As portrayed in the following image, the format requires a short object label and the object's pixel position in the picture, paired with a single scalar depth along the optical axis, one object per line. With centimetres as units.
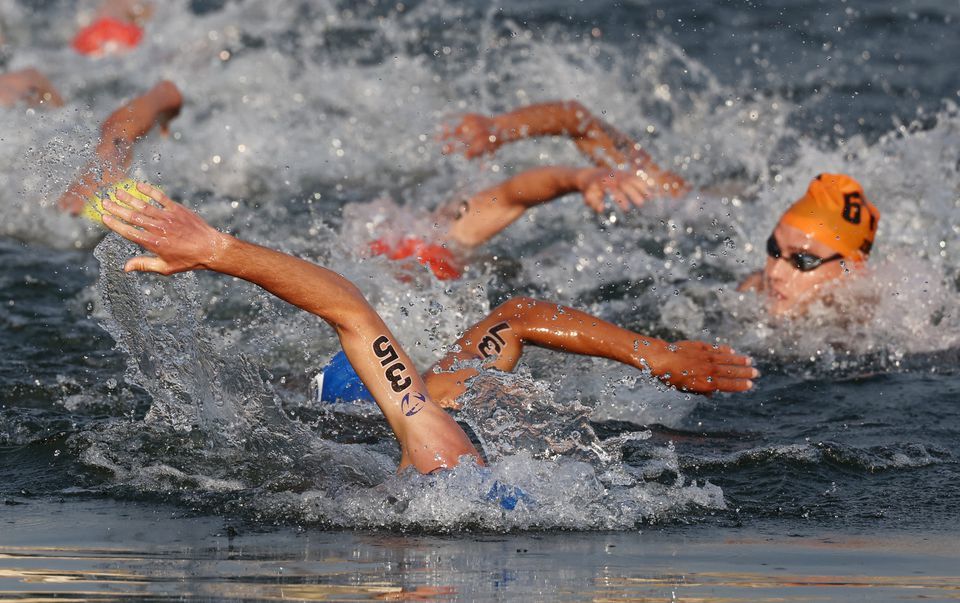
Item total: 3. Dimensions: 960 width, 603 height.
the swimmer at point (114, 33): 3066
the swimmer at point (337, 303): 977
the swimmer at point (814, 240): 1703
